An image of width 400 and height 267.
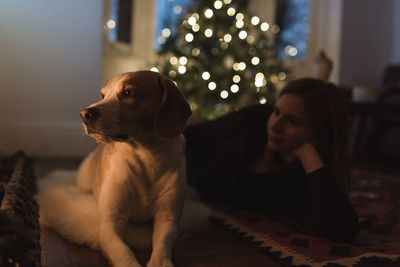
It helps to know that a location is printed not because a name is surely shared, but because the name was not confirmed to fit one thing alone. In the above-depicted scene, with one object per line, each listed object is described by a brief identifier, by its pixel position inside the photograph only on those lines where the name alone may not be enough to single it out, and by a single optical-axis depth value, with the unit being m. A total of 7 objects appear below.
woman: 1.44
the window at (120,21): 4.45
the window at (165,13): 4.71
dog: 1.10
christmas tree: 3.66
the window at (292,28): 5.10
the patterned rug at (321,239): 1.17
